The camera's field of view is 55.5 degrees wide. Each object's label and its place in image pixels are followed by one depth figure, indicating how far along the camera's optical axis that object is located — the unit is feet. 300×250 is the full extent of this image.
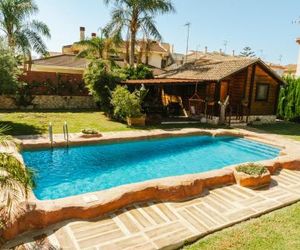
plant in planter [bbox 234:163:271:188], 26.45
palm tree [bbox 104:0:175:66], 76.13
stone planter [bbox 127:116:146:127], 53.93
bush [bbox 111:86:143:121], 52.95
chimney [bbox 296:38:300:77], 104.57
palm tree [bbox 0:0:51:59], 70.59
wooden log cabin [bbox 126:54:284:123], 62.59
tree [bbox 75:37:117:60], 88.59
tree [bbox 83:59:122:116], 61.00
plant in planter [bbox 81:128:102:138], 42.39
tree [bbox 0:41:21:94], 44.73
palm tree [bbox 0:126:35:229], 14.25
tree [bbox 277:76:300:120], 72.90
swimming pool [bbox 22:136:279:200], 30.43
